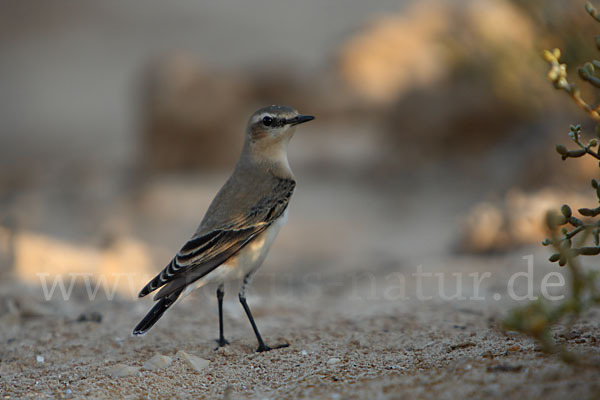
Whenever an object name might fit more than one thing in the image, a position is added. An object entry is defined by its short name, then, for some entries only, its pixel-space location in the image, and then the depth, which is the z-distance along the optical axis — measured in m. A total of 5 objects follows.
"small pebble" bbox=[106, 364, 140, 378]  7.73
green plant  5.25
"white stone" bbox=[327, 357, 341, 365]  7.81
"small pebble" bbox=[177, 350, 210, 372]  7.99
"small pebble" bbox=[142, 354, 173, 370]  7.91
